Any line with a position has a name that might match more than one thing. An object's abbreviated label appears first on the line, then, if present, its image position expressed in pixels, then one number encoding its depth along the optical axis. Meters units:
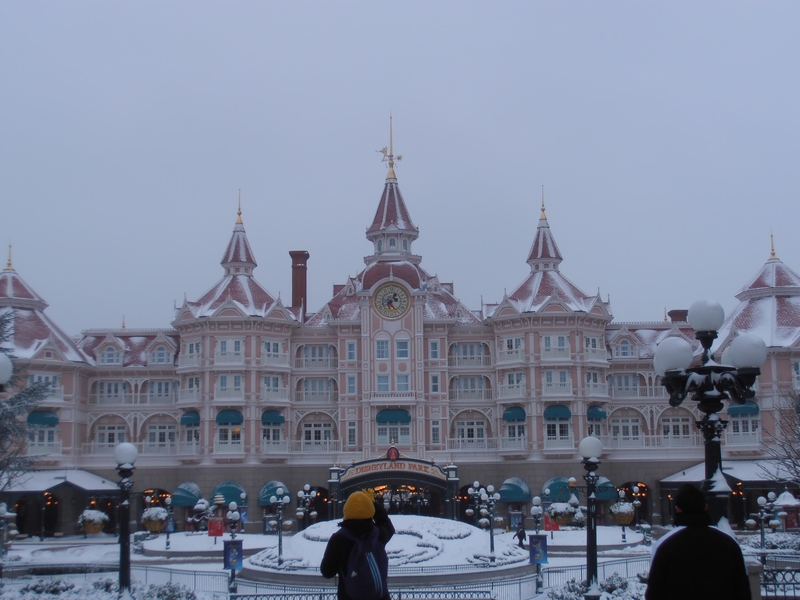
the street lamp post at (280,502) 34.36
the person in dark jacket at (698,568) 8.79
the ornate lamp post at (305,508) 46.57
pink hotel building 59.41
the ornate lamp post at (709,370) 15.91
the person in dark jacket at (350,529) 10.20
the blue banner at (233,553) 31.41
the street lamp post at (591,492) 22.48
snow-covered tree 30.47
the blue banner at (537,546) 33.81
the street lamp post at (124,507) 23.86
